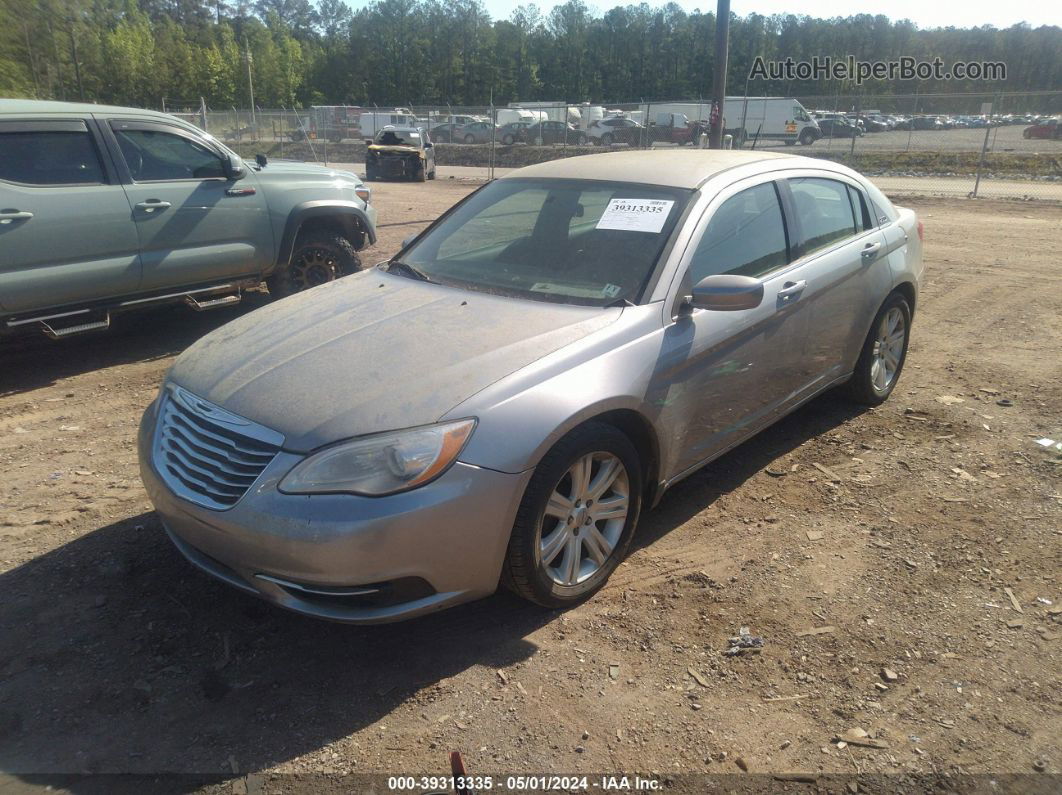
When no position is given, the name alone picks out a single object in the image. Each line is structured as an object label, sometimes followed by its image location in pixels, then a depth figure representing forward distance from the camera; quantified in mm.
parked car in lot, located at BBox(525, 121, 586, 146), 35469
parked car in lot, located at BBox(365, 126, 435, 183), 24353
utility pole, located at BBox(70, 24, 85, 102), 63700
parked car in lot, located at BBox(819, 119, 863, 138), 33094
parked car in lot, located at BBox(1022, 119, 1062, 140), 34219
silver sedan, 2646
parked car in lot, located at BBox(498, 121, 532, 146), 36906
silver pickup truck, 5641
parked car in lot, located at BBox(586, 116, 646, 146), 31612
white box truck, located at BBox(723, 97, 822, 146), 34469
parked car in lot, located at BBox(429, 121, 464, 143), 39934
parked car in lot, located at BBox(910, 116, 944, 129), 34250
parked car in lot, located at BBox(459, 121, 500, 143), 39281
